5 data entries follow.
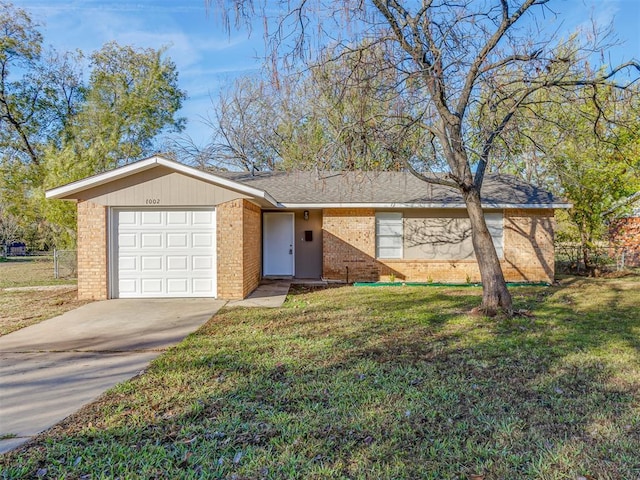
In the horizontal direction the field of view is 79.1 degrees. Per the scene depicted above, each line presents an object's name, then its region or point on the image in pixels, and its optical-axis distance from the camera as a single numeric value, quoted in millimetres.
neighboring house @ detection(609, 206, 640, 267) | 14502
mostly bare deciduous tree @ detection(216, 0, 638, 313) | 6598
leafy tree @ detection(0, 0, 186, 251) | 19547
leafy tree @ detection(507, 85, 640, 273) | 13148
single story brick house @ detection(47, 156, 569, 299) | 9141
